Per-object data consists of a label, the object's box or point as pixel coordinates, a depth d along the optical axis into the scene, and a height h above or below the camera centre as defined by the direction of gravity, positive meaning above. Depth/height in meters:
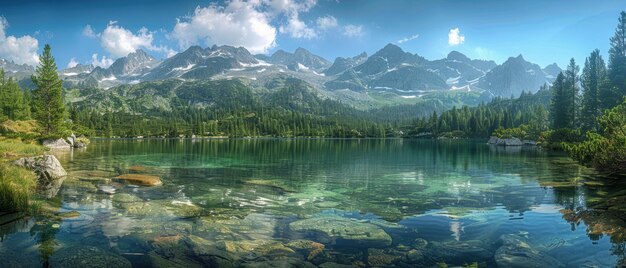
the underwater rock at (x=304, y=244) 16.25 -4.83
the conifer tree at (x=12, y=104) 110.60 +8.51
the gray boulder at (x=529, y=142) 147.94 -2.38
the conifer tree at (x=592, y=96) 104.06 +11.81
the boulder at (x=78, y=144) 101.12 -3.05
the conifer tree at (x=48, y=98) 87.33 +8.11
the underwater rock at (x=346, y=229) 17.64 -4.86
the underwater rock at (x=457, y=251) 15.05 -4.89
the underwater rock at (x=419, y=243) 16.65 -4.88
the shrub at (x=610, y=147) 31.92 -0.87
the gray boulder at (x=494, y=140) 158.38 -1.66
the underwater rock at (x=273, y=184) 34.41 -4.96
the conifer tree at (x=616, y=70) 99.38 +19.58
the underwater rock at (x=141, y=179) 35.25 -4.46
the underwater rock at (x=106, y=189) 30.24 -4.66
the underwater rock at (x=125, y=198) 26.40 -4.73
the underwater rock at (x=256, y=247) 15.48 -4.82
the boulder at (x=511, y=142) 145.88 -2.20
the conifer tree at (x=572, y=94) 120.66 +13.92
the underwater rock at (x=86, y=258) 13.73 -4.76
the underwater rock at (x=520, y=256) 14.48 -4.89
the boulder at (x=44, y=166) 34.59 -3.18
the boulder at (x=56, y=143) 87.43 -2.58
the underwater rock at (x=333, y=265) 13.94 -4.85
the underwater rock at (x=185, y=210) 22.30 -4.81
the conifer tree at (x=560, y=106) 121.39 +10.30
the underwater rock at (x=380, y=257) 14.33 -4.84
